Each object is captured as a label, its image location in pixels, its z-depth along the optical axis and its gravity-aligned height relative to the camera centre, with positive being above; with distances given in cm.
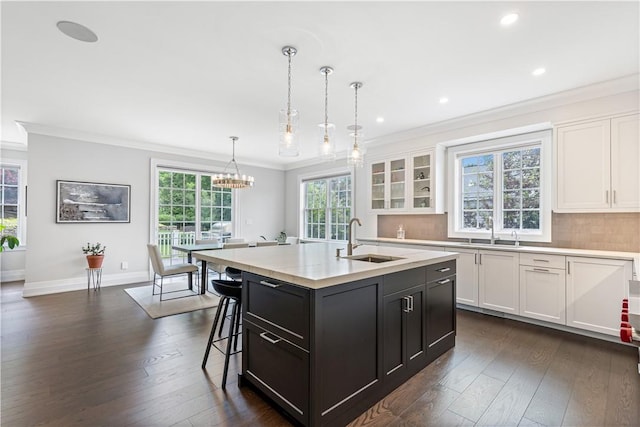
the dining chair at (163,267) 432 -78
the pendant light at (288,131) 270 +76
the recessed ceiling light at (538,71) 288 +139
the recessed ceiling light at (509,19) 212 +140
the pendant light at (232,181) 525 +59
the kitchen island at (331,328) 171 -73
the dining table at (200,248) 469 -53
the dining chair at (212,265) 491 -83
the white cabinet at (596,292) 293 -76
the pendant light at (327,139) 292 +75
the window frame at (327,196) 641 +45
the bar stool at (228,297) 225 -68
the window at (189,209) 612 +13
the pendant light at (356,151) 319 +67
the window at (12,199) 596 +30
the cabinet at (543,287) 328 -80
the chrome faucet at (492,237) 414 -29
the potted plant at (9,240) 550 -48
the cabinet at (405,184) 468 +52
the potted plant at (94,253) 491 -65
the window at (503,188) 386 +39
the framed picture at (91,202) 500 +22
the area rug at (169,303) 392 -124
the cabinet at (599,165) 306 +54
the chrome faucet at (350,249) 272 -30
